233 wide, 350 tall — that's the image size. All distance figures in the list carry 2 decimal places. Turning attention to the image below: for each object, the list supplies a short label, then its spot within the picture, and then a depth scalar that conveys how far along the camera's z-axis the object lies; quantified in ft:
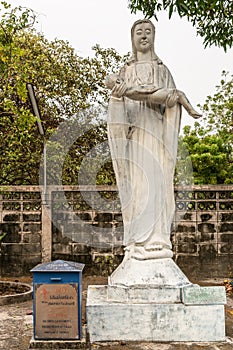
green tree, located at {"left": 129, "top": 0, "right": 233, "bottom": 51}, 18.99
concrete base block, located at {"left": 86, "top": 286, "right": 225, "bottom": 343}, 14.28
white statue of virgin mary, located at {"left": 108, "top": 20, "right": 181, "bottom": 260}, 15.93
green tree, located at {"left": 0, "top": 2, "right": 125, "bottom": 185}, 33.55
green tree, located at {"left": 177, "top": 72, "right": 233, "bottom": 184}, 43.75
